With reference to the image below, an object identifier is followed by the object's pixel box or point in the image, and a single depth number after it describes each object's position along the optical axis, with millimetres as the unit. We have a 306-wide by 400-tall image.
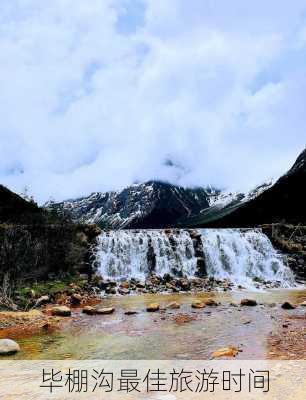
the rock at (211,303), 18734
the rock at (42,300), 19038
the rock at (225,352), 9312
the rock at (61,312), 16266
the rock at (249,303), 18406
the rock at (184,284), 26172
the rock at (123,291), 25141
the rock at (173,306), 17898
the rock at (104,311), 16964
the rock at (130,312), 16577
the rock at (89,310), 16984
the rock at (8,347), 10141
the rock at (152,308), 17297
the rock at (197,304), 17991
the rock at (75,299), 20464
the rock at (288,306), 17075
